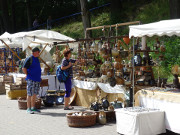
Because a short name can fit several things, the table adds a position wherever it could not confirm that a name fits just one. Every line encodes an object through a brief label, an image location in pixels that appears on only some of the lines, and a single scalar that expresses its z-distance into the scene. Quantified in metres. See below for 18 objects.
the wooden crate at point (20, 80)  10.75
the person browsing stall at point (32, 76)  7.82
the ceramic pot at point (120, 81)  7.02
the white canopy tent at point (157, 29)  5.36
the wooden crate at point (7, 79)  12.74
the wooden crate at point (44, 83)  9.62
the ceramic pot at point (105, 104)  7.00
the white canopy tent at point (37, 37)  10.09
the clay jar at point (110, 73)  7.14
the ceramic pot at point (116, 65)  7.05
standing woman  7.89
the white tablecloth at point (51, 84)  10.73
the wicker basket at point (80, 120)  6.39
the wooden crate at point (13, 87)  10.70
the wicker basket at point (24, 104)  8.66
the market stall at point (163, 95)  5.35
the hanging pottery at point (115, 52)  6.94
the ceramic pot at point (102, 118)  6.60
